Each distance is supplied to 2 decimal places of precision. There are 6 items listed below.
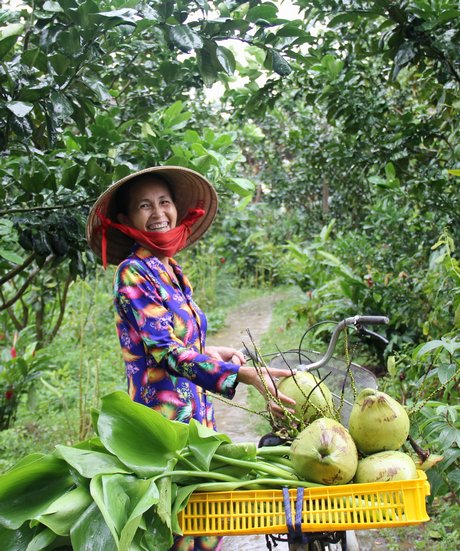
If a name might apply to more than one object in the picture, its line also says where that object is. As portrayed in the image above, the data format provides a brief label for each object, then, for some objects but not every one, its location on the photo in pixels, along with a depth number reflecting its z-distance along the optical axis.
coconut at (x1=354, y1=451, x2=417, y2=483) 1.26
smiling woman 1.70
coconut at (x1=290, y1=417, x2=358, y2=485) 1.28
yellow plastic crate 1.23
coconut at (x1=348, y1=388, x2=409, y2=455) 1.34
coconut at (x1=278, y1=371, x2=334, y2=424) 1.49
